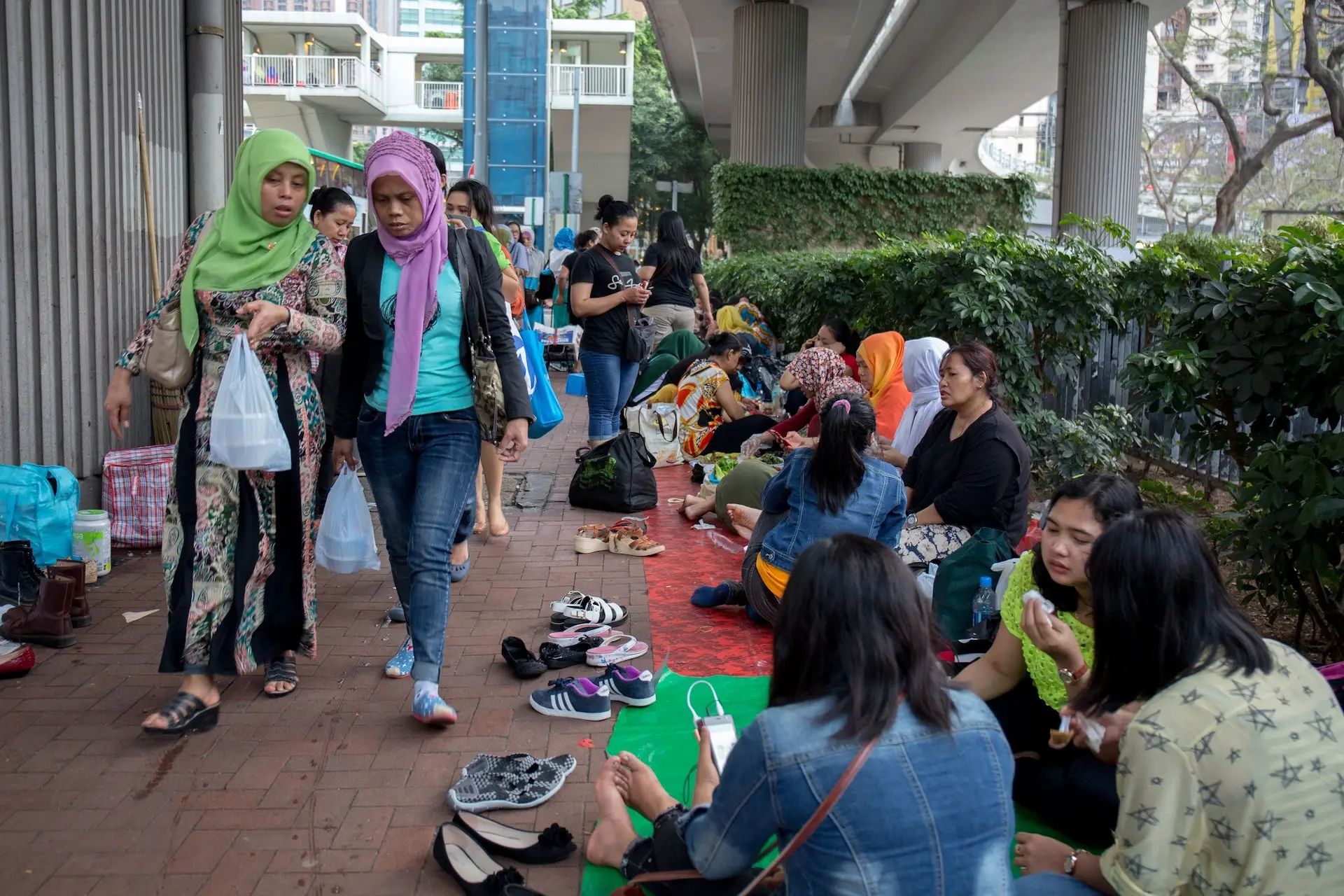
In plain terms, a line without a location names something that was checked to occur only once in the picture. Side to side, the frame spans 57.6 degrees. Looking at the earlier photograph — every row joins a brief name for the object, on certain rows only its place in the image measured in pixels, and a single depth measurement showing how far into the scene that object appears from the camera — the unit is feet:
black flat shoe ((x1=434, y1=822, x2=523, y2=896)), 9.61
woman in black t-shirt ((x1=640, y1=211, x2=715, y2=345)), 32.09
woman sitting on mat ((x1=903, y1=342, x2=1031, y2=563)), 16.07
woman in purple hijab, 12.71
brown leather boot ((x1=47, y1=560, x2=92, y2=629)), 16.44
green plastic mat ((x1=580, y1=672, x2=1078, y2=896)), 11.85
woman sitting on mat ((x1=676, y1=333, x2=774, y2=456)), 28.43
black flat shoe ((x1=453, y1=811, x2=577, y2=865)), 10.31
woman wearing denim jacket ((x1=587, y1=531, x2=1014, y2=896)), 6.64
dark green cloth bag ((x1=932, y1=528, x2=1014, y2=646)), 13.91
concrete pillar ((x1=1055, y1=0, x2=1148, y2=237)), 59.93
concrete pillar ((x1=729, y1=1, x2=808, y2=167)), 70.85
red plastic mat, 15.66
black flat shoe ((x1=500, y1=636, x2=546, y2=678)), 14.70
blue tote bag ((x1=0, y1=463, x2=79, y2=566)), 17.51
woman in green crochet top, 10.07
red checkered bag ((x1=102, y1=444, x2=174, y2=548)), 20.49
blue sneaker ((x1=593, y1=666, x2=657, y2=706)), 13.92
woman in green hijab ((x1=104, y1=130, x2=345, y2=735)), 12.90
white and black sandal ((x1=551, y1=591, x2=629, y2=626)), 16.70
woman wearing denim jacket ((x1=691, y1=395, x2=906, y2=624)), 14.84
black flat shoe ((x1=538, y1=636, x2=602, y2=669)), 15.19
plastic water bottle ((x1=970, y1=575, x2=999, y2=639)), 12.96
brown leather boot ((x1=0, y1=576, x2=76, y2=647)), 15.67
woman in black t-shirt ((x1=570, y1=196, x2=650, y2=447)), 25.23
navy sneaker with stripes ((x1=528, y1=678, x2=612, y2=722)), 13.53
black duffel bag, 24.64
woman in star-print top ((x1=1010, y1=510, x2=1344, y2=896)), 6.95
